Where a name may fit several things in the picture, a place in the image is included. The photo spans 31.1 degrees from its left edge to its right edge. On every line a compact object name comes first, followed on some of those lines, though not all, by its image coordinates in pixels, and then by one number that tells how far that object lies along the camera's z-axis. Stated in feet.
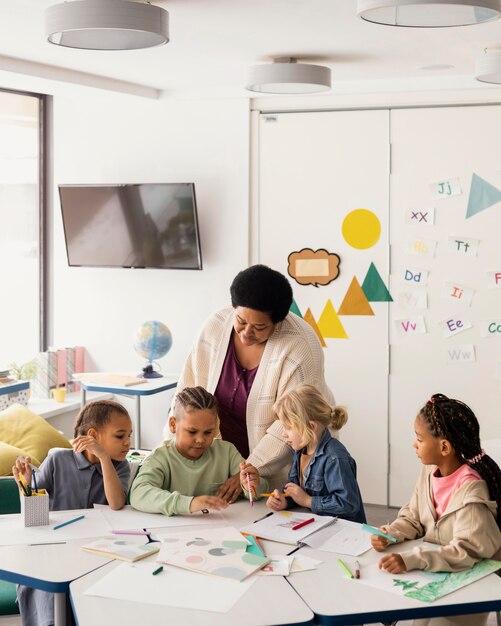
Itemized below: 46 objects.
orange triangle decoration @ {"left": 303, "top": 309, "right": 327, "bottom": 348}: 17.51
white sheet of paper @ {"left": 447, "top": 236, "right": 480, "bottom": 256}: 16.52
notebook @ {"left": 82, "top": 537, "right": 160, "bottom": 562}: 7.73
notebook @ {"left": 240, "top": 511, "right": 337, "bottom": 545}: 8.31
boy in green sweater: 9.23
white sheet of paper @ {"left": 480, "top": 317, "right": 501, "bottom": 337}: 16.46
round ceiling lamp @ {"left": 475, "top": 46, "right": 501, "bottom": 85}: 13.76
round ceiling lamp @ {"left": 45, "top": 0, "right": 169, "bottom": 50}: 9.91
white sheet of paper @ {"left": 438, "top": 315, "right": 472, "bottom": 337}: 16.62
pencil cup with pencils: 8.59
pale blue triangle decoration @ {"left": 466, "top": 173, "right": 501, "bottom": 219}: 16.35
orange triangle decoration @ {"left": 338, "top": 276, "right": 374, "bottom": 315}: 17.19
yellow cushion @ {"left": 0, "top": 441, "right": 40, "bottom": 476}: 11.18
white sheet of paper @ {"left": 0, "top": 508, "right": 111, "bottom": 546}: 8.25
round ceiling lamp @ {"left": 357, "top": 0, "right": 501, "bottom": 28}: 8.34
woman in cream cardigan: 9.86
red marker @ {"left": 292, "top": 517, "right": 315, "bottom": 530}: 8.56
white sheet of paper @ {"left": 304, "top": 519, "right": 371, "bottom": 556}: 8.01
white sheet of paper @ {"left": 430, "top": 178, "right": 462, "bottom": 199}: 16.56
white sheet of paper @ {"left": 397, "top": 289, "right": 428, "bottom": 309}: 16.84
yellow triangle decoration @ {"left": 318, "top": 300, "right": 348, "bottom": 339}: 17.38
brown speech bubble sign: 17.31
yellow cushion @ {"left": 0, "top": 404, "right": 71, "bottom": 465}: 12.41
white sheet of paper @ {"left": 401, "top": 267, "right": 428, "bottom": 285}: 16.83
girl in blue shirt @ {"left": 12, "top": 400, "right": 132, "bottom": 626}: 9.39
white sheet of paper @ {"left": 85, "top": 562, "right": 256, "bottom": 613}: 6.83
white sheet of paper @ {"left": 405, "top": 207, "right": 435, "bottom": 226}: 16.74
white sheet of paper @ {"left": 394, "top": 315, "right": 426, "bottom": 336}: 16.88
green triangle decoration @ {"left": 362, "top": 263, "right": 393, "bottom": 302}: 17.06
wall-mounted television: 17.58
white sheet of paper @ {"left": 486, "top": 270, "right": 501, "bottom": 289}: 16.39
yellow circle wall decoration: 17.07
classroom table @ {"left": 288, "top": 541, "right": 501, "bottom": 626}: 6.66
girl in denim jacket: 9.09
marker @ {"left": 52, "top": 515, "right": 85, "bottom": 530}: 8.57
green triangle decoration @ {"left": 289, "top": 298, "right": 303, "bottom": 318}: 17.55
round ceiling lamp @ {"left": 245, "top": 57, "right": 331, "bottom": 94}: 14.34
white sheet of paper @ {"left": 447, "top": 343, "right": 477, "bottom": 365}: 16.61
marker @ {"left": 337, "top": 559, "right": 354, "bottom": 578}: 7.38
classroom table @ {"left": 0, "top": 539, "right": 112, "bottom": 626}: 7.30
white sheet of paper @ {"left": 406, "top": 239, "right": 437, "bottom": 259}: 16.76
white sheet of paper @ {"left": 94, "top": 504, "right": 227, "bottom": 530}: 8.66
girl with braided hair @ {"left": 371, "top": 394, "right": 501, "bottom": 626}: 7.77
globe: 17.24
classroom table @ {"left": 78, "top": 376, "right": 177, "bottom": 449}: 16.39
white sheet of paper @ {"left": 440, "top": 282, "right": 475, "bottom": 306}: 16.58
